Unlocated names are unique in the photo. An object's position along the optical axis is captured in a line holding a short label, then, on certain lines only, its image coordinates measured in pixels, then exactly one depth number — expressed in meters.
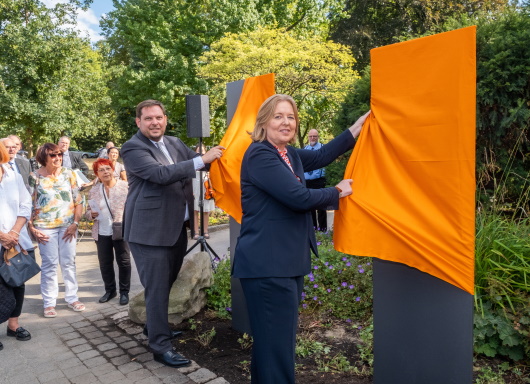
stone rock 4.94
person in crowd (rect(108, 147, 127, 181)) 7.62
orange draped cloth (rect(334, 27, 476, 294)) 2.39
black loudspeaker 7.64
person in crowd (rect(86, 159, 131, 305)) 6.19
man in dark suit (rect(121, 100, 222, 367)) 4.04
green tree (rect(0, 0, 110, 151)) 16.17
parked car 46.62
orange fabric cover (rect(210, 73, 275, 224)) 3.95
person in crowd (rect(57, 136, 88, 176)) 9.66
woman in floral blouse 5.57
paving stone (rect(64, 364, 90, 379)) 4.00
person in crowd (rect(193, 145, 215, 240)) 10.30
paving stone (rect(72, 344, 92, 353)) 4.54
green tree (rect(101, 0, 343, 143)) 22.88
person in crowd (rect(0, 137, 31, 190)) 9.15
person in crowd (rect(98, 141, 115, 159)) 10.45
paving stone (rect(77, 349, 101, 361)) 4.35
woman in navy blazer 2.74
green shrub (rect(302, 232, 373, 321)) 4.93
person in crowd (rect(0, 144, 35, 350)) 4.59
